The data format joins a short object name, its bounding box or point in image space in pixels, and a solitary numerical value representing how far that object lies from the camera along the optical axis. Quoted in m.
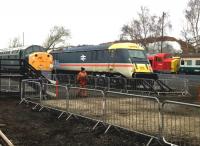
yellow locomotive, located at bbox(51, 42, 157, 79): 17.14
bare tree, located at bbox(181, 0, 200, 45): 46.81
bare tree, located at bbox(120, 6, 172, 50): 54.36
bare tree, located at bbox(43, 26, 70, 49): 62.72
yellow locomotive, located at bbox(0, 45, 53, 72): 20.16
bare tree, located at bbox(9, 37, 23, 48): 71.55
